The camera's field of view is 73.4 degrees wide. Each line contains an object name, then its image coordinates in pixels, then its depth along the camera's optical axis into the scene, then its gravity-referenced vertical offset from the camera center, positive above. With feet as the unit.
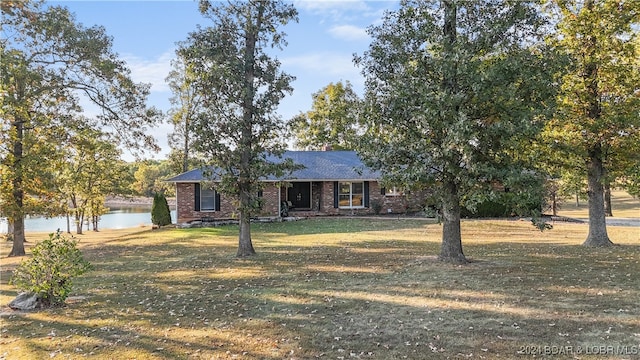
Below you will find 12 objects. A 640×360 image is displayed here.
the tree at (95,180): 83.66 +3.25
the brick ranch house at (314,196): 77.41 -0.62
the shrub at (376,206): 81.76 -2.73
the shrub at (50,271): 23.38 -4.13
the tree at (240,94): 38.11 +9.07
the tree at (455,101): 28.66 +6.26
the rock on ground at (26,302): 23.76 -5.87
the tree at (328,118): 128.06 +22.72
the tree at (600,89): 39.17 +9.31
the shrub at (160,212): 81.15 -3.21
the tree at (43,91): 44.80 +12.18
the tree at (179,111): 105.50 +20.70
